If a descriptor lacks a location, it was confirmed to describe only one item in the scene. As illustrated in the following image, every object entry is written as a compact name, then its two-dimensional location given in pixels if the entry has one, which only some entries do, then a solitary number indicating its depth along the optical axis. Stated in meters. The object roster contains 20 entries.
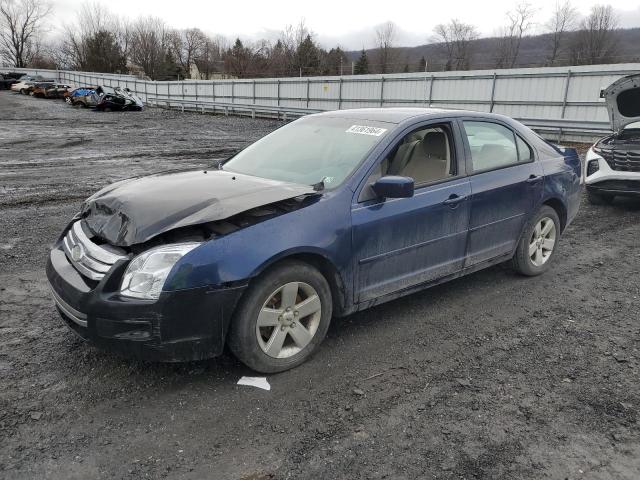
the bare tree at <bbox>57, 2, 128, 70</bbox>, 85.69
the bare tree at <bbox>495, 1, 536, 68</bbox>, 70.06
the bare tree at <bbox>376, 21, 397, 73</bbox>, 80.84
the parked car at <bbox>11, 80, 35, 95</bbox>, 52.16
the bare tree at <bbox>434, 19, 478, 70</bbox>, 79.44
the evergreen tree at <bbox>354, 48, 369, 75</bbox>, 62.06
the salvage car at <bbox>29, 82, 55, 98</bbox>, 48.16
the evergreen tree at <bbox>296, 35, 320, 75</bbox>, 73.81
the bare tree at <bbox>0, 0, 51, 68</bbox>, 91.19
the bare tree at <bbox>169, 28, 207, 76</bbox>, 93.81
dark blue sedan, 2.91
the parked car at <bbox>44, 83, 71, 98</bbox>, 46.59
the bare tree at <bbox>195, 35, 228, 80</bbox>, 90.75
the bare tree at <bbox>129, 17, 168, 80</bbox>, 82.74
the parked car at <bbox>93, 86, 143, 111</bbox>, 34.06
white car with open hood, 7.91
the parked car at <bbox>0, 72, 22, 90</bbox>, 60.33
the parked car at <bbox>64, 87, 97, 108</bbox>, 35.22
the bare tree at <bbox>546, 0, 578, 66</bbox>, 70.12
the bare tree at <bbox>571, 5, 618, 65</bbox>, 63.57
